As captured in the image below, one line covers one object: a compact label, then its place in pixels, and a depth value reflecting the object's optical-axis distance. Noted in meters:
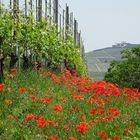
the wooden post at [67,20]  22.75
